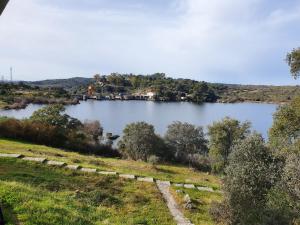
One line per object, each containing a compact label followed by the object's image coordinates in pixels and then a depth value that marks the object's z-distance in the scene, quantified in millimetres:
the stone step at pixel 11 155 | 12389
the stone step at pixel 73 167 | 12069
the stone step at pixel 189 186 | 12328
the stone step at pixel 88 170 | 12013
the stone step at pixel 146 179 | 12130
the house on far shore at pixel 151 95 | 111580
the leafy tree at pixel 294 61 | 13708
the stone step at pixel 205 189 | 12490
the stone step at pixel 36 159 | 12230
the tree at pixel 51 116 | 25035
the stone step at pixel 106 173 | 12066
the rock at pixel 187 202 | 10024
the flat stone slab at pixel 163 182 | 12202
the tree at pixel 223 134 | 25976
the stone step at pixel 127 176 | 12132
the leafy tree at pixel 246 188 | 8925
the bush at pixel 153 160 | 19962
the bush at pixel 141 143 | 24261
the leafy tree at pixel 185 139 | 28135
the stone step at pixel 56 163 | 12143
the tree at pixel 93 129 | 29736
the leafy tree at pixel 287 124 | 13763
